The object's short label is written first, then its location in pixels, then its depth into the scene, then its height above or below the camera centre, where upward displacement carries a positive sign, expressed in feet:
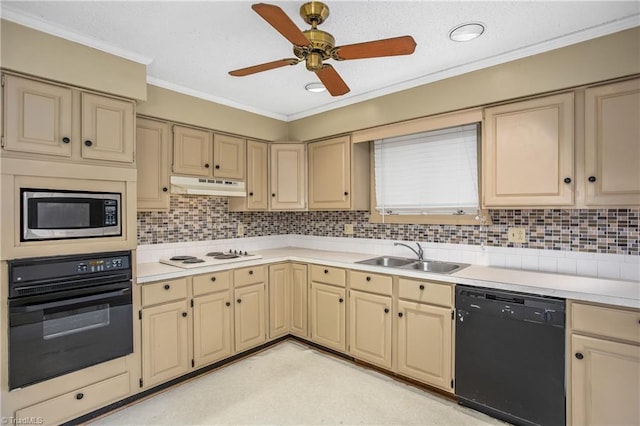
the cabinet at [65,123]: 6.20 +1.89
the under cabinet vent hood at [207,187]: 9.57 +0.82
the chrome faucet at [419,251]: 10.09 -1.19
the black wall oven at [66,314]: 6.20 -2.11
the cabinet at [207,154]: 9.68 +1.88
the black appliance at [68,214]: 6.36 -0.03
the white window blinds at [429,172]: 9.30 +1.26
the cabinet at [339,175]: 11.02 +1.32
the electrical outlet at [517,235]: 8.42 -0.58
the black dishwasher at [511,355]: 6.39 -3.00
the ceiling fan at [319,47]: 5.08 +2.76
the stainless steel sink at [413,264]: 9.47 -1.56
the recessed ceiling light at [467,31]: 6.47 +3.71
